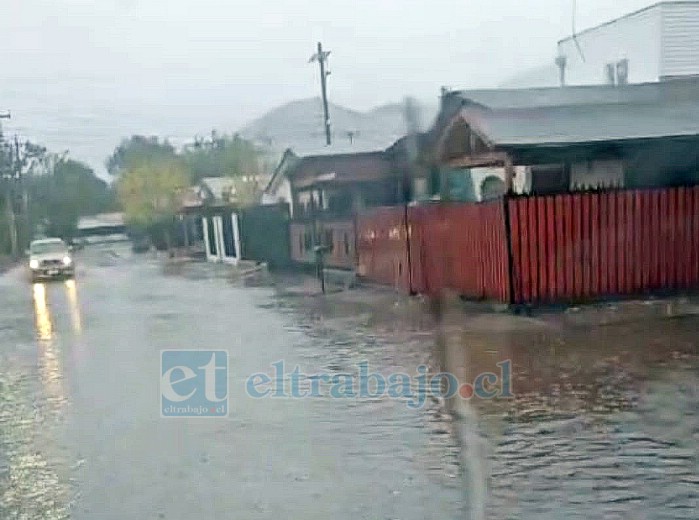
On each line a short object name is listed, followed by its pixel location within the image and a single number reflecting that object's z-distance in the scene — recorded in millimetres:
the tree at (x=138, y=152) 80194
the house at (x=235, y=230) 33375
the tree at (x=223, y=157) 62719
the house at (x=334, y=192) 26562
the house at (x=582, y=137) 17203
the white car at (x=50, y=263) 35875
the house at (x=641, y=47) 33500
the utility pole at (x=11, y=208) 63969
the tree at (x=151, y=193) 67875
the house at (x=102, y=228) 97012
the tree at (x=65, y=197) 84750
